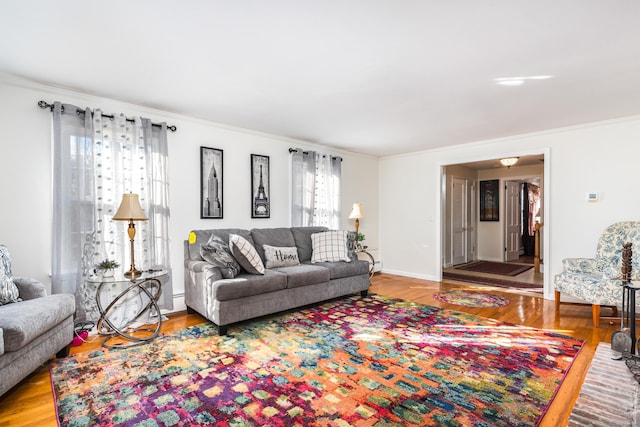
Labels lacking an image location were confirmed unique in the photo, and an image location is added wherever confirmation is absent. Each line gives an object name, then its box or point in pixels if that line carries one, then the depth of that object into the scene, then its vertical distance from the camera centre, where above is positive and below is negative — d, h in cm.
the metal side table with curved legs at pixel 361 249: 533 -63
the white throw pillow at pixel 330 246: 439 -48
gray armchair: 194 -74
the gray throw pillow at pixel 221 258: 324 -46
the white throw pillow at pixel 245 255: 338 -44
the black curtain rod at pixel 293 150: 497 +99
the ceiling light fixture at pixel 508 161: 562 +89
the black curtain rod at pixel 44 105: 296 +103
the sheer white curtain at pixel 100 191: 303 +24
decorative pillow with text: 396 -55
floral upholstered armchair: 331 -72
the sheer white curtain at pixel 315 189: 503 +40
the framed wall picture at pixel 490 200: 809 +29
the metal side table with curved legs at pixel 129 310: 290 -98
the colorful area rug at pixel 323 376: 186 -117
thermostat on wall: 409 +18
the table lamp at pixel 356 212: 562 +1
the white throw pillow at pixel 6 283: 231 -50
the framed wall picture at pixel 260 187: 457 +38
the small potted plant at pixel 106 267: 296 -50
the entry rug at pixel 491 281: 525 -125
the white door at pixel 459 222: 742 -25
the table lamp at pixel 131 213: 297 +1
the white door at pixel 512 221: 816 -26
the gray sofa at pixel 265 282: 310 -76
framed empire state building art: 407 +40
